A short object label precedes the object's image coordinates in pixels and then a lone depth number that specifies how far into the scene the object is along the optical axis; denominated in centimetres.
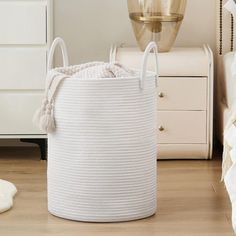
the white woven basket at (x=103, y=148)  266
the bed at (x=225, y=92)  368
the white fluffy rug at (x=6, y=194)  290
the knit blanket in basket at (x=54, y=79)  273
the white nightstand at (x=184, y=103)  389
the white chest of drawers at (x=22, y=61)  376
